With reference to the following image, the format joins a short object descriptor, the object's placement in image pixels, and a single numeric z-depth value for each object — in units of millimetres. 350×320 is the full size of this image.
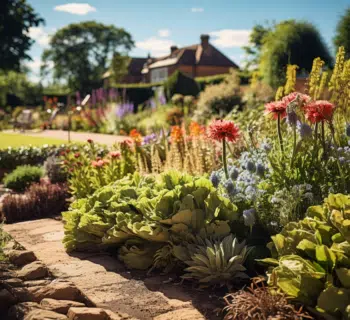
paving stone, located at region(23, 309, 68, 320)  2801
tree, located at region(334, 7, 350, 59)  12250
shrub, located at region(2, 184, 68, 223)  6113
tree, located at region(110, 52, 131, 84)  47500
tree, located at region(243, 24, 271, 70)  33594
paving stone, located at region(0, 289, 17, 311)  3090
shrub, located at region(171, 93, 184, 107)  18500
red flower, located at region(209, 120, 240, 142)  4035
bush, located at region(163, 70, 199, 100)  22259
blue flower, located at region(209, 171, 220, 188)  4051
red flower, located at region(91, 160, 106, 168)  5750
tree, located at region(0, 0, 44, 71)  23453
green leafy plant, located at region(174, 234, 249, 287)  3354
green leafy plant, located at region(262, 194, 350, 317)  2596
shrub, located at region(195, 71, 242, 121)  15414
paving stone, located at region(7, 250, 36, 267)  3959
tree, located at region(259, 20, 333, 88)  13508
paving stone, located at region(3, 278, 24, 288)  3360
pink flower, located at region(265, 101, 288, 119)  4082
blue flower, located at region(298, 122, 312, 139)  3916
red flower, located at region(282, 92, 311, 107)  4105
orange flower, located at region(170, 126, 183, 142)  7343
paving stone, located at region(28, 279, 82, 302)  3213
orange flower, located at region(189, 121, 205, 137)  7165
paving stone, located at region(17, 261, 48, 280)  3648
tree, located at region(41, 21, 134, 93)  54969
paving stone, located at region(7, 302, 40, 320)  2930
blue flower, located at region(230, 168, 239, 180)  4168
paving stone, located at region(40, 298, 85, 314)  2998
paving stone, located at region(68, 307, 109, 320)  2842
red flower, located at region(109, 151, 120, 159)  6047
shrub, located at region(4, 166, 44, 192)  7719
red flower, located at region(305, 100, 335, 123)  3775
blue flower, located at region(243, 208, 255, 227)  3424
